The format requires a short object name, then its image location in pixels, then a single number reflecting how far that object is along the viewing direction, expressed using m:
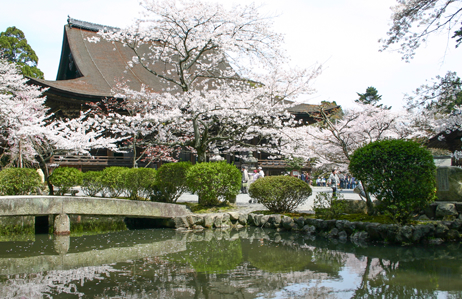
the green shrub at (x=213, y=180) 10.98
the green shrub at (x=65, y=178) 13.41
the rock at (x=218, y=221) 10.55
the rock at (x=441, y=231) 7.79
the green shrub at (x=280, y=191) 10.45
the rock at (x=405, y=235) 7.64
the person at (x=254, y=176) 17.74
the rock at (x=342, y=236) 8.51
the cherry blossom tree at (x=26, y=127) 12.88
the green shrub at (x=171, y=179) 11.42
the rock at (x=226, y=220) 10.64
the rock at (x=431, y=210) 9.02
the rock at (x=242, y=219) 10.82
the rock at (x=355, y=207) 10.23
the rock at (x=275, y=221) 10.05
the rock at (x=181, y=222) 10.45
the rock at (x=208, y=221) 10.48
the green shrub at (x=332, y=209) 9.30
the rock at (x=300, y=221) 9.55
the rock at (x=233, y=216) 10.76
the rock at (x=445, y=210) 8.68
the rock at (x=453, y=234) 7.81
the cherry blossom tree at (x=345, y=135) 13.95
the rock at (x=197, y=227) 10.44
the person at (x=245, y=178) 17.58
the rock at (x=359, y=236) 8.23
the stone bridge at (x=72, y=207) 9.08
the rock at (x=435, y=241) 7.69
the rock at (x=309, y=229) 9.25
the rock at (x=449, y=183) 9.05
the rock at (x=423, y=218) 9.01
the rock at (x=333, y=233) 8.70
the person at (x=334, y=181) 16.33
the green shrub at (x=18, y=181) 11.84
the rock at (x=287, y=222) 9.78
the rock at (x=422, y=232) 7.68
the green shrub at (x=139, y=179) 11.95
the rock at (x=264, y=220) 10.34
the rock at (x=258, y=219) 10.51
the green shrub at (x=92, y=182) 12.94
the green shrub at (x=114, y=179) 12.41
